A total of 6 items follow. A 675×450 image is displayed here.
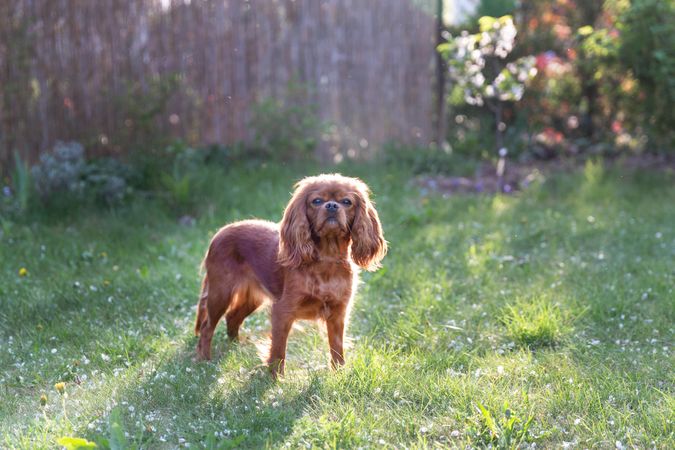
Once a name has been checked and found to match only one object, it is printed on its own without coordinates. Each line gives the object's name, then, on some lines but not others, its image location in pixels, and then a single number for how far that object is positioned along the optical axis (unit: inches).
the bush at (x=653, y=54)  295.6
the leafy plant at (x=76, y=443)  104.3
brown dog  139.3
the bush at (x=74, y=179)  250.2
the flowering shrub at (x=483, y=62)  291.0
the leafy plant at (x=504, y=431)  112.3
